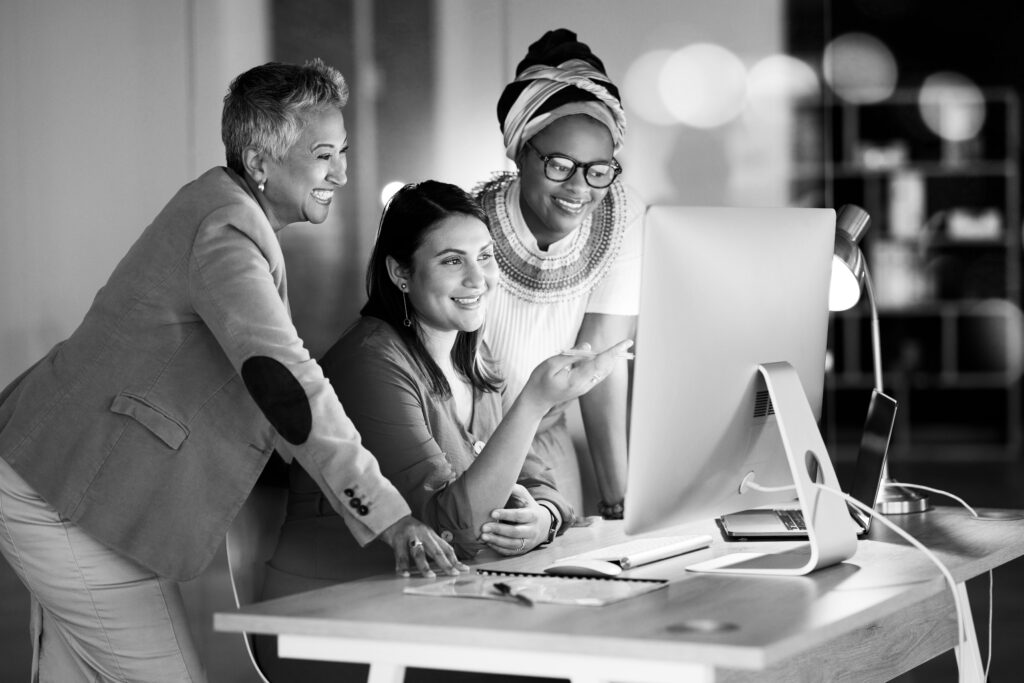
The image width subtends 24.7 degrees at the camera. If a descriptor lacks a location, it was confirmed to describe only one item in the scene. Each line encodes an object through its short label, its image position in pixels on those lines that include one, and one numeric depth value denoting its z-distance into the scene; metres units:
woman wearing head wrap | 4.29
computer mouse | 3.35
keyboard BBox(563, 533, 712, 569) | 3.45
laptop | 3.72
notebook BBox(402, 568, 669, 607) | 3.17
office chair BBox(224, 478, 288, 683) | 4.02
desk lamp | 4.07
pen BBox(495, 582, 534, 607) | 3.15
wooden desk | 2.95
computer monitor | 3.23
